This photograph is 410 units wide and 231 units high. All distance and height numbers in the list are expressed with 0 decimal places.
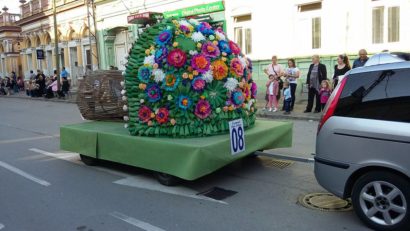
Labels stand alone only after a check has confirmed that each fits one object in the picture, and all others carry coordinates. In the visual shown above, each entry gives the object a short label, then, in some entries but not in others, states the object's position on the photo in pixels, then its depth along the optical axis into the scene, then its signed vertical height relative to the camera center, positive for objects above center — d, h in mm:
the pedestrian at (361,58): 11156 +444
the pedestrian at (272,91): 13539 -443
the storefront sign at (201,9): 18920 +3299
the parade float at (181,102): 5738 -321
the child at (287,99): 13039 -686
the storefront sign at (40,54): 29297 +2083
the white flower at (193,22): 6370 +877
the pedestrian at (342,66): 11719 +259
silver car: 3863 -657
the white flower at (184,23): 6214 +841
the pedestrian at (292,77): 13273 -7
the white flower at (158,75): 5848 +74
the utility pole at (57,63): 24827 +1163
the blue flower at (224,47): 6262 +471
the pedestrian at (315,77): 12539 -34
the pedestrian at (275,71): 13898 +214
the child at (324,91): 11828 -427
